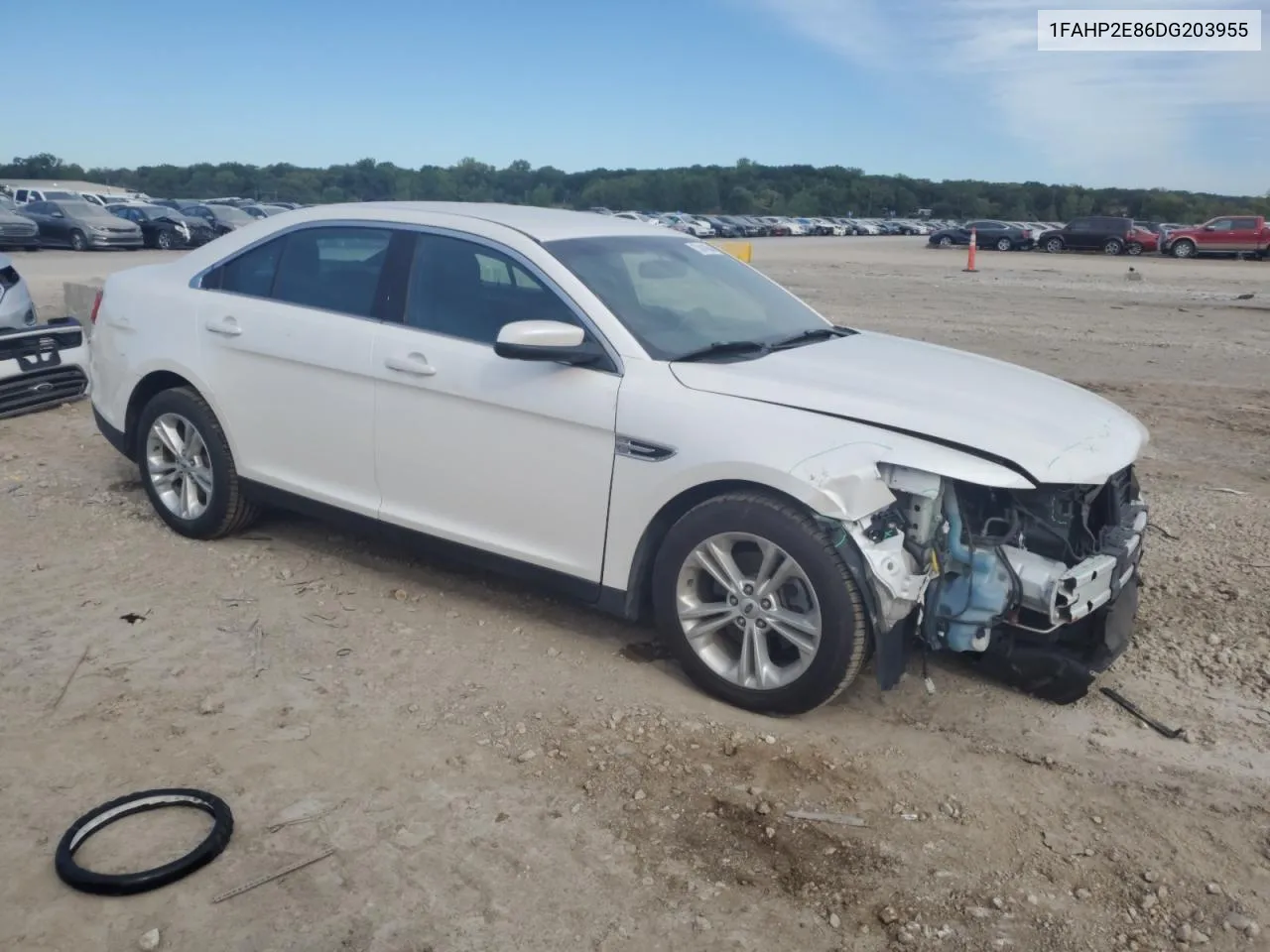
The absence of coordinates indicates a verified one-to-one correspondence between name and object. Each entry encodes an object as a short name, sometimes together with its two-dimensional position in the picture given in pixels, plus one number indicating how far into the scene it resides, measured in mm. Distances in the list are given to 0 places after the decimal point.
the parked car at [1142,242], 41156
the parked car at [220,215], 33812
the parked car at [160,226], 31625
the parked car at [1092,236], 41500
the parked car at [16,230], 27359
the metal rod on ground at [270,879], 2959
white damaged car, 3770
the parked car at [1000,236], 45281
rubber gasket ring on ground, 2957
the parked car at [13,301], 8219
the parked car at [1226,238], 37094
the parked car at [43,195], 31869
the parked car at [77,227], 29375
